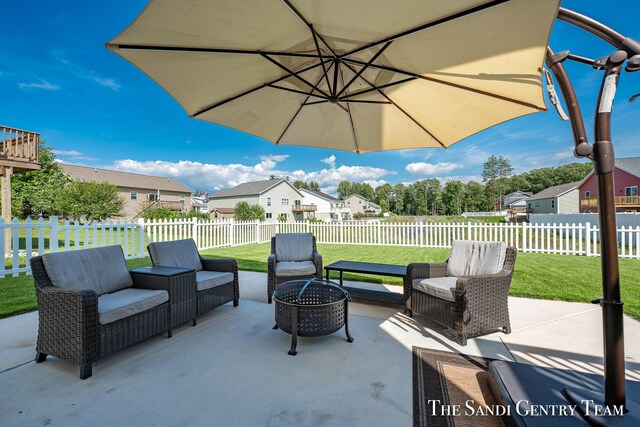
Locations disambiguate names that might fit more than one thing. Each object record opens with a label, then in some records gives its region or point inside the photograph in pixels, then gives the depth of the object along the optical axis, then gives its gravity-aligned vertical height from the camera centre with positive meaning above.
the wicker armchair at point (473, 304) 2.88 -0.97
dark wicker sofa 2.29 -0.80
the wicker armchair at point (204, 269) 3.57 -0.73
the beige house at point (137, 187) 27.42 +3.83
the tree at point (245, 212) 25.61 +0.75
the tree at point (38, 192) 19.17 +2.21
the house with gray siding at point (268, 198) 33.38 +2.80
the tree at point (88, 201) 19.03 +1.53
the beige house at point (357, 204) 58.94 +3.14
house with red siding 20.86 +2.51
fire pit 2.75 -1.01
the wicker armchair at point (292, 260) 4.25 -0.70
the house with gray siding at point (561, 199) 29.73 +1.82
